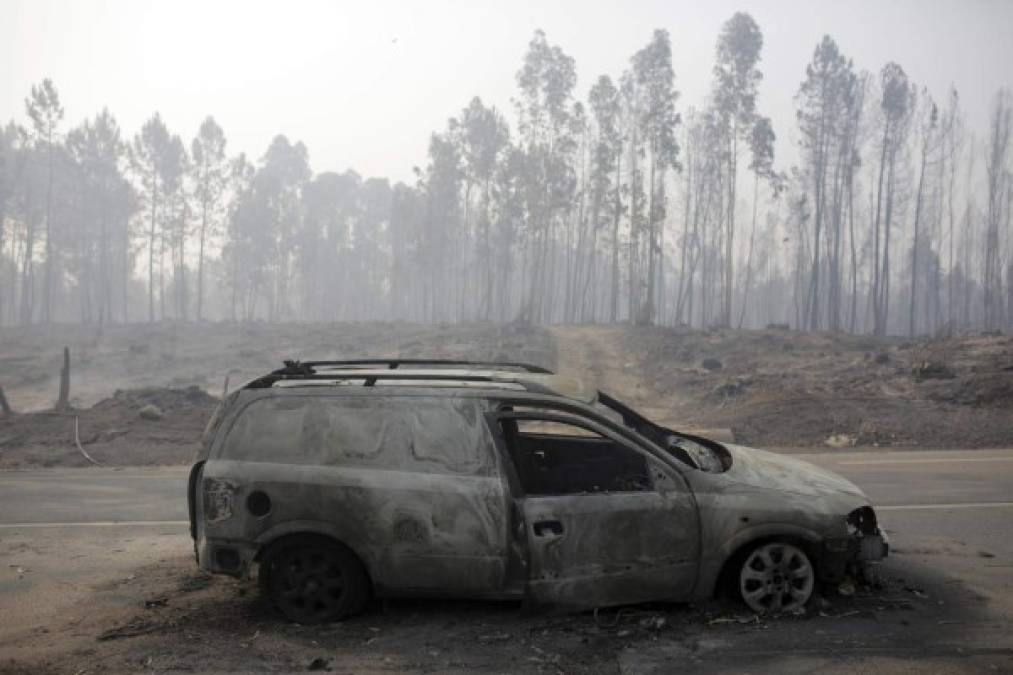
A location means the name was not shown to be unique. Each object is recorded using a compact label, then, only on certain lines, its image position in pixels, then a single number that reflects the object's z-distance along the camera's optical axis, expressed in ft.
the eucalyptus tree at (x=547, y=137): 144.15
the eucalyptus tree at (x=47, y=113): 153.69
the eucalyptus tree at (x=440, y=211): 171.94
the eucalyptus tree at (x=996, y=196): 163.53
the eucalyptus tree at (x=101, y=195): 174.60
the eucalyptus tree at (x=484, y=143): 162.71
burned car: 16.16
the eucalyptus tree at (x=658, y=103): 135.95
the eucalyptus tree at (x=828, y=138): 135.64
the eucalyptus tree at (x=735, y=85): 131.23
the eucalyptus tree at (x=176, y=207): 176.96
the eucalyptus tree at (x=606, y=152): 146.51
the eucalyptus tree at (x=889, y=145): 140.46
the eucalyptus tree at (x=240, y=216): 185.51
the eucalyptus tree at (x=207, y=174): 177.06
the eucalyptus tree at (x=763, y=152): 137.28
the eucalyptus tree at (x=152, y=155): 174.29
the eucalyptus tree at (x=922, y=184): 150.30
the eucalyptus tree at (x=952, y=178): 153.89
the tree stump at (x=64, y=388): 60.90
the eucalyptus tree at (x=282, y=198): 192.34
